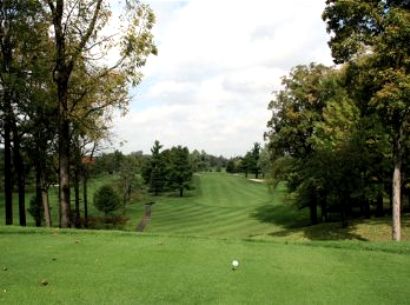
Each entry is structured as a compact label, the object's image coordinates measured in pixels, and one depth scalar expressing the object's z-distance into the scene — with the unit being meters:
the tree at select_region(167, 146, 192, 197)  81.94
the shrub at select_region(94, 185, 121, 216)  46.28
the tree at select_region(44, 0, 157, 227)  15.48
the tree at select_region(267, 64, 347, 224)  32.59
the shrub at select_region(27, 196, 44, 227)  32.36
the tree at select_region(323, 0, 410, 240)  15.30
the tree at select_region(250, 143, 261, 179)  118.41
